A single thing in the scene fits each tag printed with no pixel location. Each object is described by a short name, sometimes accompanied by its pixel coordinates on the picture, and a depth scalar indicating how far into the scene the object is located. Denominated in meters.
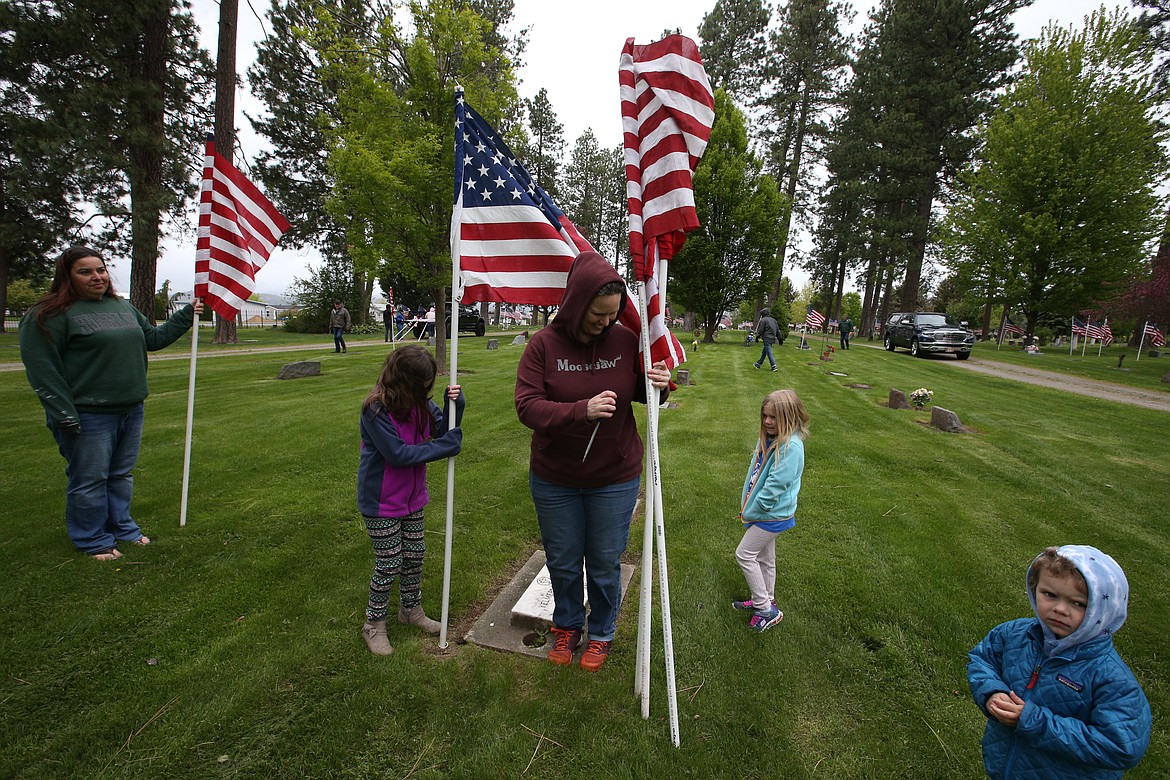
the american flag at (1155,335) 23.14
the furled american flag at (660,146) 2.33
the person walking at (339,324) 17.50
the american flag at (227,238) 4.35
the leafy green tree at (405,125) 9.81
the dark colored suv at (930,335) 19.38
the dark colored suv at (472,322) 27.90
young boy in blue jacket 1.50
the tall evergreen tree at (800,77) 24.80
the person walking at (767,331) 14.44
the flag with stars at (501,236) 2.95
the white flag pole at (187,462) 4.20
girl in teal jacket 3.05
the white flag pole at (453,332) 2.89
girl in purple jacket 2.68
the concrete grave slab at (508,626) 2.98
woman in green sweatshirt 3.36
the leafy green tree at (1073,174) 19.34
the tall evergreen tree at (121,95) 13.78
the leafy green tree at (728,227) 20.58
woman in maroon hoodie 2.36
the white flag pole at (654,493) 2.22
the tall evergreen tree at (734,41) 26.16
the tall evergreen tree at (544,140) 35.91
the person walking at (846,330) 21.16
